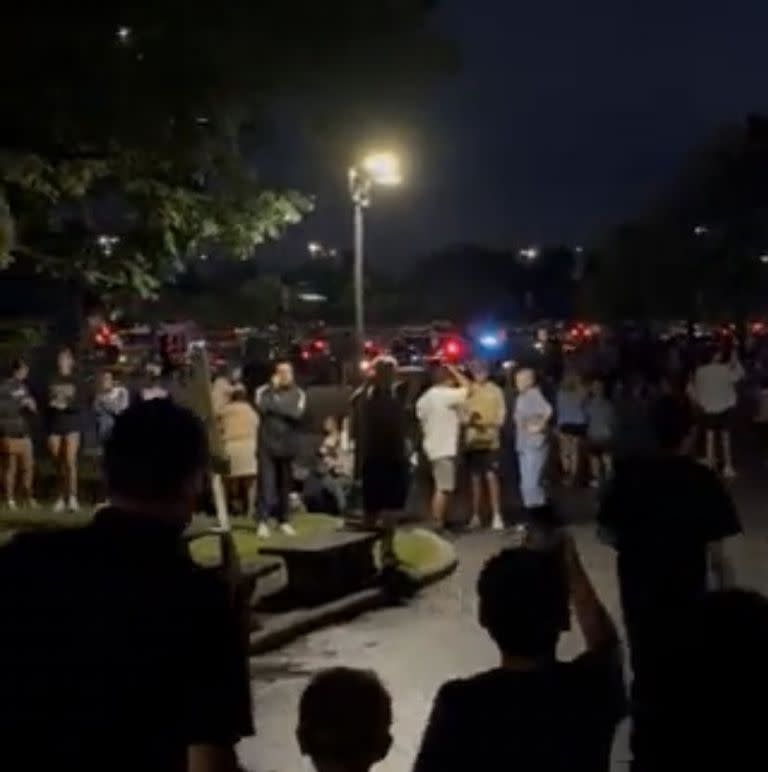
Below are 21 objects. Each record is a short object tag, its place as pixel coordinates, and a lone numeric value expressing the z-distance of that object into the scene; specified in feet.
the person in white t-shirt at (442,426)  65.31
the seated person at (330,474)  70.03
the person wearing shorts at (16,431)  67.46
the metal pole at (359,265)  82.74
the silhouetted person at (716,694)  9.84
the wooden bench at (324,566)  50.21
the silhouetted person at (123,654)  11.50
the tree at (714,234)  241.55
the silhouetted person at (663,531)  23.53
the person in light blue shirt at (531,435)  64.75
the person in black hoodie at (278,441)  62.03
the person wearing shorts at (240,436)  64.80
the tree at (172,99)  50.11
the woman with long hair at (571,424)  77.92
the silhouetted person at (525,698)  14.02
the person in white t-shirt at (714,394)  82.28
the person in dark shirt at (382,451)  57.57
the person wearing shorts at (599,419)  77.51
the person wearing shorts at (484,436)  65.67
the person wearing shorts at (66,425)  68.49
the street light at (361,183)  77.56
